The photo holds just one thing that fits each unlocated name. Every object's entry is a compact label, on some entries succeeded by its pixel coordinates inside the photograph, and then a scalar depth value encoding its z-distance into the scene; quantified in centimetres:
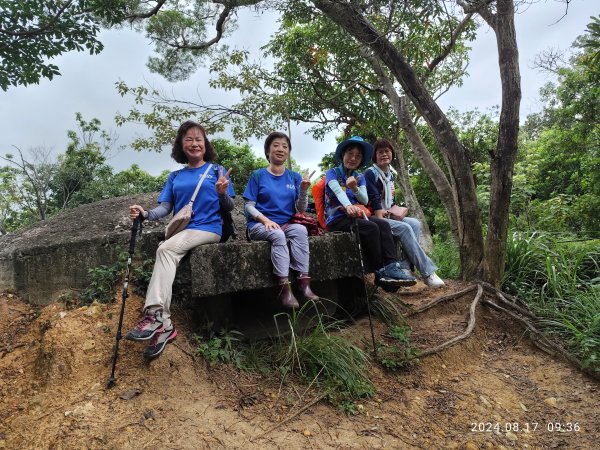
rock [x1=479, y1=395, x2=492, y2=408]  342
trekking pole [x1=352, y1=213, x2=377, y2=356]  377
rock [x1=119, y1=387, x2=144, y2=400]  283
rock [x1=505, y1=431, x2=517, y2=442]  305
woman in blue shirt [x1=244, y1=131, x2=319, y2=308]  349
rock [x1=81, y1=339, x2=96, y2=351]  325
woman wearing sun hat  386
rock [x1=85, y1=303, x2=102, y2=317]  356
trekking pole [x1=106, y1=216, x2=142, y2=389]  291
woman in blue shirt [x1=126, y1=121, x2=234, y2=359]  301
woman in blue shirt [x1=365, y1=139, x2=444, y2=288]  406
